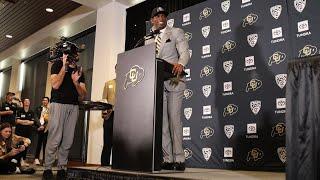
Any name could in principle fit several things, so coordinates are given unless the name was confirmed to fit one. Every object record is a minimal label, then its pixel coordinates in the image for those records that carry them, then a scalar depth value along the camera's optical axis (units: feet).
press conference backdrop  13.10
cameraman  9.95
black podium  7.70
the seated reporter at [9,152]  12.96
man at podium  9.21
